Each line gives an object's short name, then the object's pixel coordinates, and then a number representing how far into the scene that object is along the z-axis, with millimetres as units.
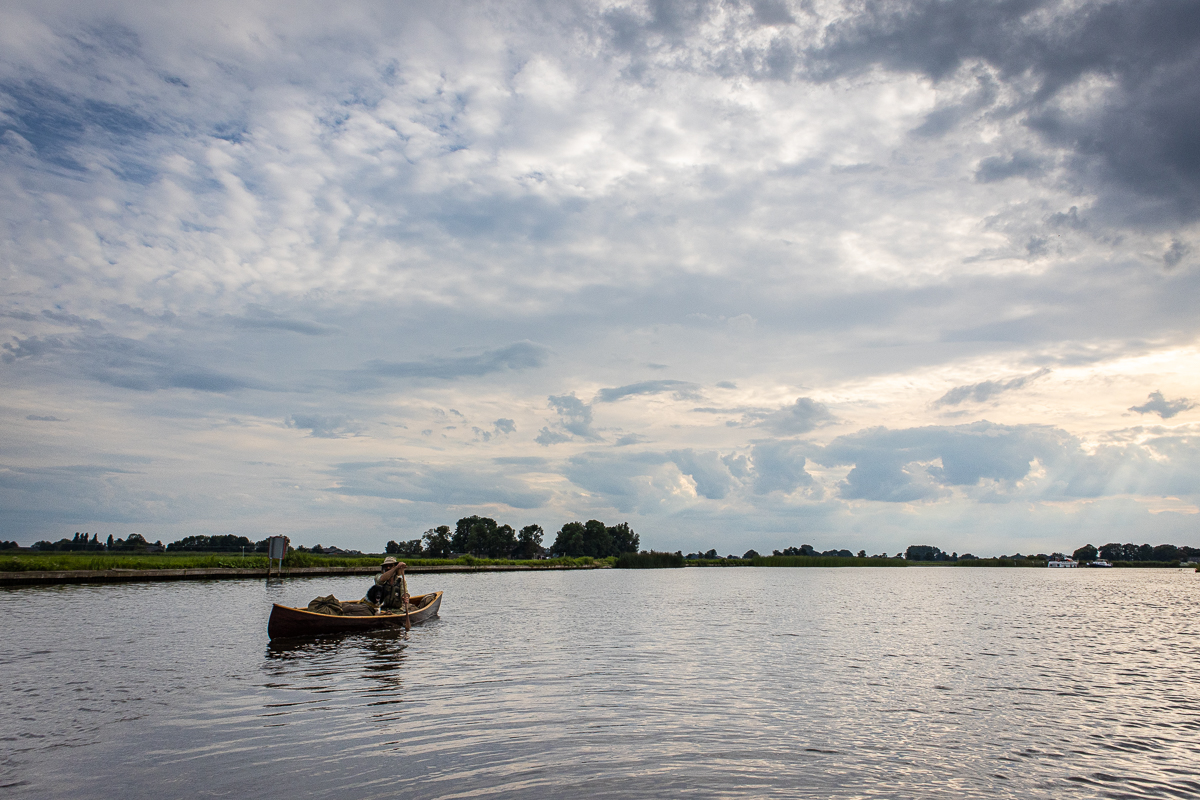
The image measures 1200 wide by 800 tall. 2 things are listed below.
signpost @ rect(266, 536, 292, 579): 77750
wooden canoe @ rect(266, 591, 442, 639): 28891
